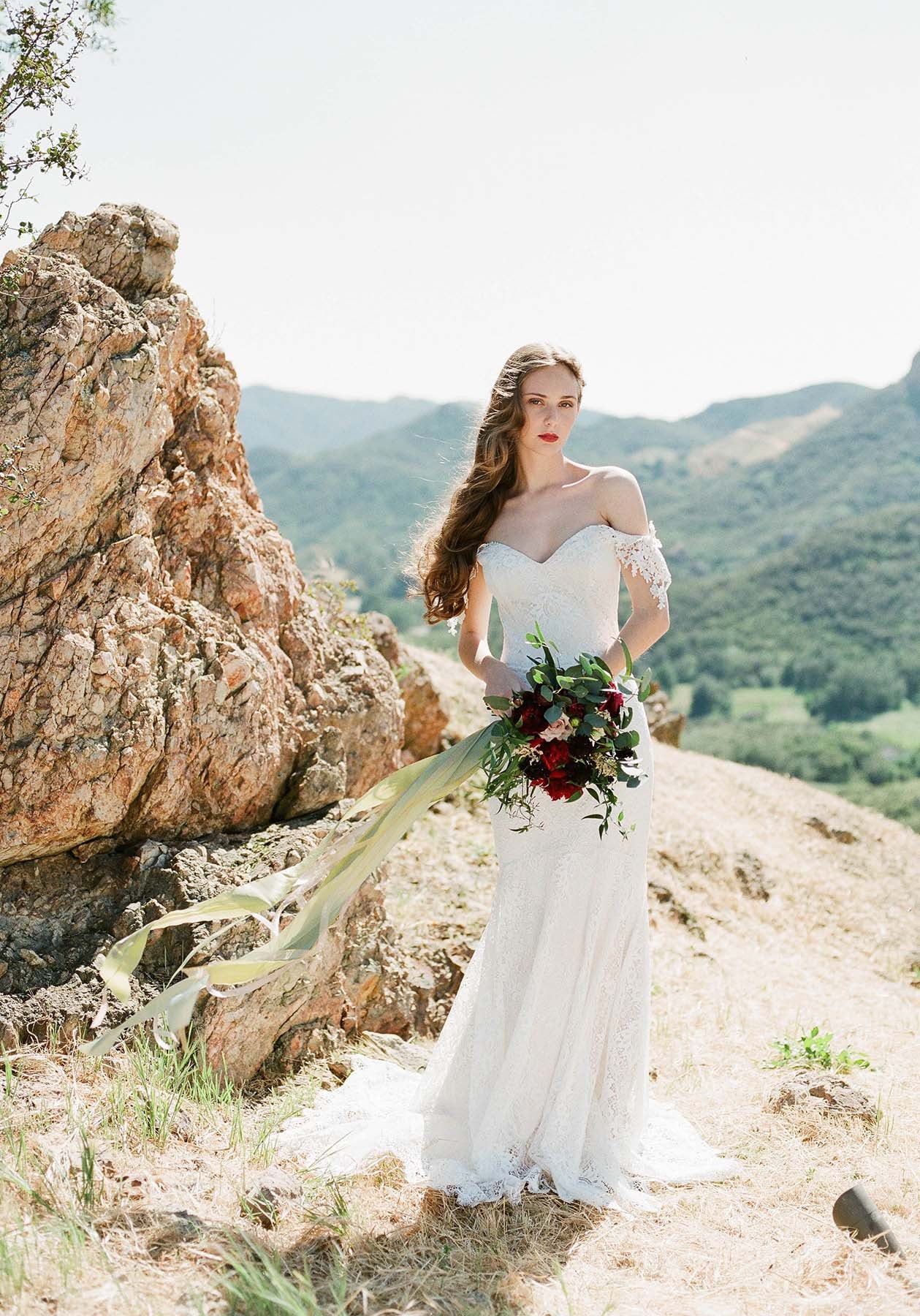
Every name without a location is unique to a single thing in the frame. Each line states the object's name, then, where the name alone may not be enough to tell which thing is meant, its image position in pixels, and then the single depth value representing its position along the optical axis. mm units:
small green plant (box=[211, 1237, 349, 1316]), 2887
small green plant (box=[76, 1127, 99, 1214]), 3449
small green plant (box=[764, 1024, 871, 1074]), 5621
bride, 4129
